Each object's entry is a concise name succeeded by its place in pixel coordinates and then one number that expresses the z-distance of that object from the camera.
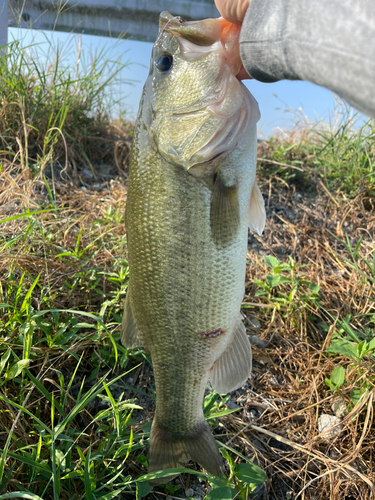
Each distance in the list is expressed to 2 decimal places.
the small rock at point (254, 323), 0.57
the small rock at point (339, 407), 0.46
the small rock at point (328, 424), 0.45
